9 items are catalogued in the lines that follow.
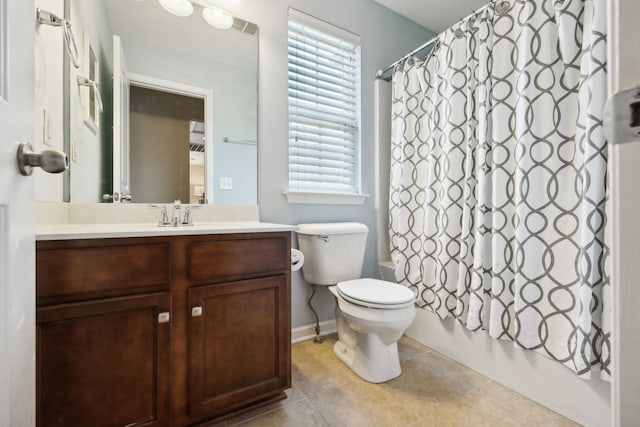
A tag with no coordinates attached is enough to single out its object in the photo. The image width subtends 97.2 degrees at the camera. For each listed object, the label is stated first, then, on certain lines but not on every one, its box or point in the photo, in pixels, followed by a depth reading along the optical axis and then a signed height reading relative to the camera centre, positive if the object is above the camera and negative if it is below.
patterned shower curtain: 1.10 +0.15
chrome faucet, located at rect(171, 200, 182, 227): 1.33 -0.01
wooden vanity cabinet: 0.87 -0.42
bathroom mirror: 1.33 +0.55
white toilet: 1.39 -0.45
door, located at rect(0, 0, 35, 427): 0.46 -0.02
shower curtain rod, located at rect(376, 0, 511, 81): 1.39 +1.07
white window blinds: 1.93 +0.76
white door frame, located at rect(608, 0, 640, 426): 0.26 -0.02
